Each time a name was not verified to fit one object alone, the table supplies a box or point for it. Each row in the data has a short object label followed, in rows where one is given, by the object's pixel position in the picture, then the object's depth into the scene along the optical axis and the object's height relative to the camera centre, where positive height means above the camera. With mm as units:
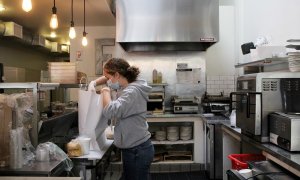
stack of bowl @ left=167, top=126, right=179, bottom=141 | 4715 -714
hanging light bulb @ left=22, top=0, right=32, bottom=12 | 2848 +808
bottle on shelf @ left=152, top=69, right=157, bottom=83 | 5184 +212
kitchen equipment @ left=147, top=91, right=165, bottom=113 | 4762 -223
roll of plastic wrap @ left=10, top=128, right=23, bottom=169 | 1845 -382
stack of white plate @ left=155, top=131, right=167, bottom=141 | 4734 -760
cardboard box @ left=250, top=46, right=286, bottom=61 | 2916 +363
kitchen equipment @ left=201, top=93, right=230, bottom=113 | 4766 -247
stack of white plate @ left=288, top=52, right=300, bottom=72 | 2479 +223
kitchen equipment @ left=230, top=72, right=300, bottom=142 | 2434 -75
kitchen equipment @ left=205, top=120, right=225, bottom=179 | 4117 -885
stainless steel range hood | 4758 +1084
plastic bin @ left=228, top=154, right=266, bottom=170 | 2667 -648
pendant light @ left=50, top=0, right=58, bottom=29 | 3463 +811
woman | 2354 -239
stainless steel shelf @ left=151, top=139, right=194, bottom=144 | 4688 -848
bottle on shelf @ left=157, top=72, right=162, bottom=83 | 5180 +195
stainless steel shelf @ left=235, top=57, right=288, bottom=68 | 2824 +271
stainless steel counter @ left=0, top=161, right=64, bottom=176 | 1806 -503
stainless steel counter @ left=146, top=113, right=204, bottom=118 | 4559 -417
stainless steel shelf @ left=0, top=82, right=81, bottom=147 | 2111 -25
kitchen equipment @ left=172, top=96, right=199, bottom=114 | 4730 -285
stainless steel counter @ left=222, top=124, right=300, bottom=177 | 1851 -465
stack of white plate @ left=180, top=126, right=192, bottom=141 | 4719 -711
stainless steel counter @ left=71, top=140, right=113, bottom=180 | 2150 -545
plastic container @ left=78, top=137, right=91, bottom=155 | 2244 -425
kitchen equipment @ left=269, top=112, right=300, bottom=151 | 2049 -309
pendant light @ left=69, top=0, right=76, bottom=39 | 4262 +801
